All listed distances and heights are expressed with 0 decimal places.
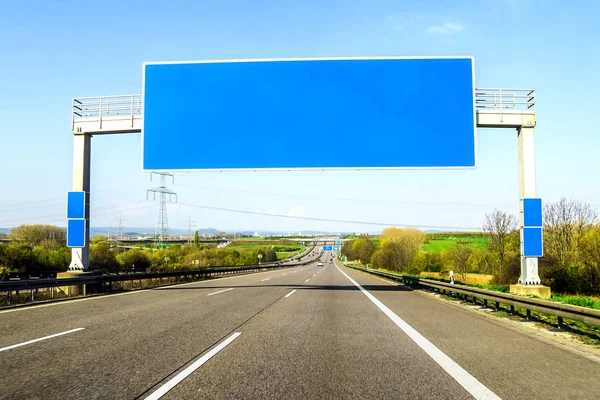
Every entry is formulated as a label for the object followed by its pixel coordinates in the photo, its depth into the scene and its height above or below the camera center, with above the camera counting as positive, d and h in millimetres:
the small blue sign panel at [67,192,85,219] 17297 +713
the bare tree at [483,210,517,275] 43406 -1183
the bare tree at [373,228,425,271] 62312 -3869
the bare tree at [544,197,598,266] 35094 -773
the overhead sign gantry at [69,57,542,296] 15156 +3730
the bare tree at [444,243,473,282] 48562 -3723
